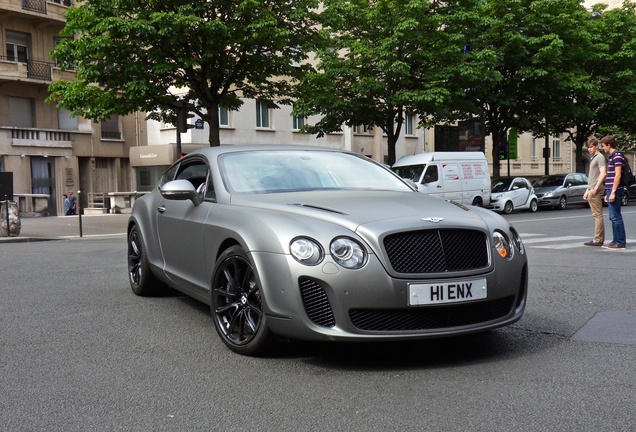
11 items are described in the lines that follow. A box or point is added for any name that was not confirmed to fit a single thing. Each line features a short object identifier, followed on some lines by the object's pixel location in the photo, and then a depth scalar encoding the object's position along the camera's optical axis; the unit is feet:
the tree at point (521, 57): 99.91
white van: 83.82
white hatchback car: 92.94
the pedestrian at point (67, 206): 111.16
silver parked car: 104.06
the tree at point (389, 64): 92.02
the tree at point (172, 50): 67.05
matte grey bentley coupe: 13.94
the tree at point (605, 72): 113.19
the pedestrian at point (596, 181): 39.10
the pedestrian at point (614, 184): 38.22
